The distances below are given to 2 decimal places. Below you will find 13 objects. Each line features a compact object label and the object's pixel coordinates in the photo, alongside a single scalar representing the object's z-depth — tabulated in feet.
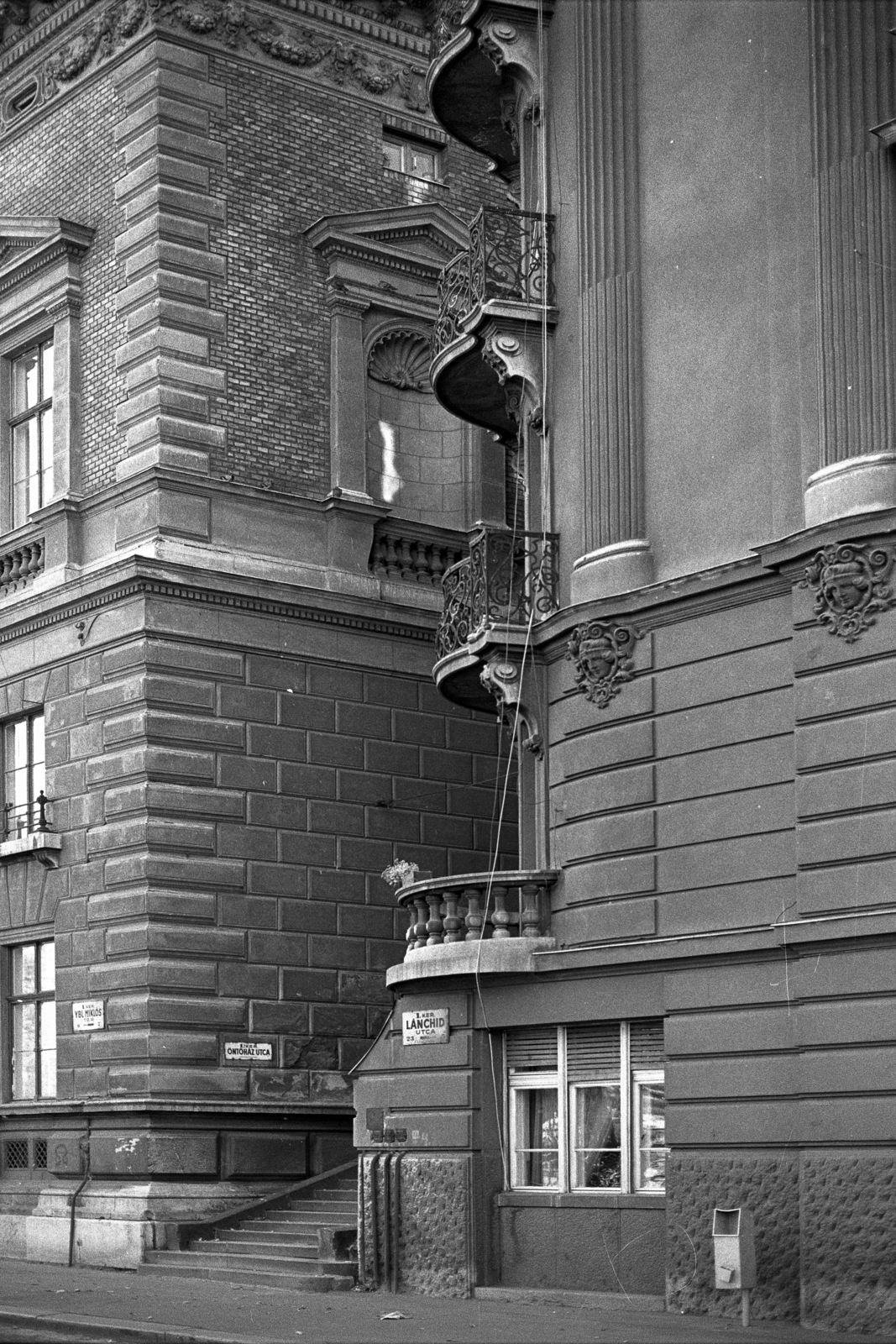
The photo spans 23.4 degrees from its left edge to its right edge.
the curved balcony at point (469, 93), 82.23
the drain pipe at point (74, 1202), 92.91
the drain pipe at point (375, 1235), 76.74
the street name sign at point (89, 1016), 94.02
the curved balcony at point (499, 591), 76.79
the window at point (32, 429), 104.83
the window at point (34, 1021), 99.04
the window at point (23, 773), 101.35
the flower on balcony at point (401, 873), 83.46
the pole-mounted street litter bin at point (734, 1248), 60.90
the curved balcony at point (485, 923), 74.02
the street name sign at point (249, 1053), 94.12
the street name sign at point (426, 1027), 76.38
